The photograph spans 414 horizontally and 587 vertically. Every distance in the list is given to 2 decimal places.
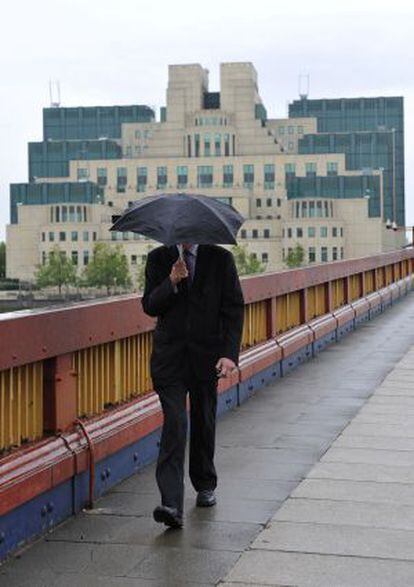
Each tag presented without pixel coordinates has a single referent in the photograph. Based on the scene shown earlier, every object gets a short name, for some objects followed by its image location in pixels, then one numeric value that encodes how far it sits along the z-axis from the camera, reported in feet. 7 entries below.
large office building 506.07
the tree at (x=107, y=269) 449.06
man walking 18.33
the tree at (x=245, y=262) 445.78
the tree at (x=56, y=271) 454.40
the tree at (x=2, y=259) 574.56
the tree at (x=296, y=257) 462.60
